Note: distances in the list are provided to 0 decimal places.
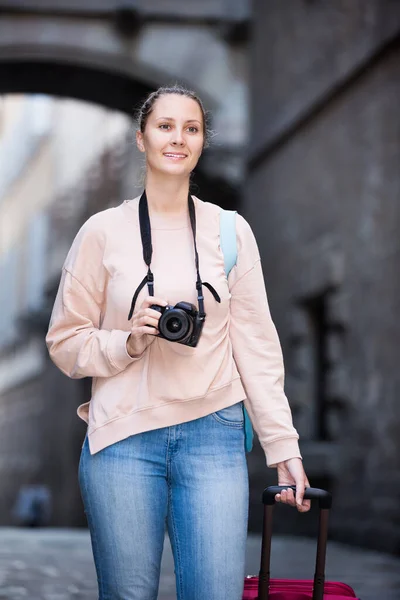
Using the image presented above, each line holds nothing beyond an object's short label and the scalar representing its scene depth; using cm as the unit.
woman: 389
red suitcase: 393
